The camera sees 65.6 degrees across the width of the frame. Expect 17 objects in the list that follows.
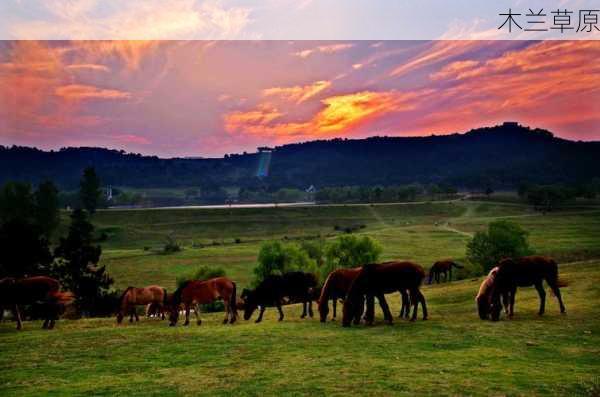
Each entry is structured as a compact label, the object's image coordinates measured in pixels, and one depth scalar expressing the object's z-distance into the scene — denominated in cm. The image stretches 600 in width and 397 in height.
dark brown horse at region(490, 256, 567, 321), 1802
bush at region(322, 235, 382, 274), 6738
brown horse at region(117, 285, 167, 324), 2144
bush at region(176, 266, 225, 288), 6027
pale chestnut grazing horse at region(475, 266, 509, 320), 1803
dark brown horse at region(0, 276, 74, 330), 1902
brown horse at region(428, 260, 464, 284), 5306
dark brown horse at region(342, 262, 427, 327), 1734
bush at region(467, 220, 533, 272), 6212
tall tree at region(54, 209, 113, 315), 3978
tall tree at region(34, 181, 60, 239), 11200
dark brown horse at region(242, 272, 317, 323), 2067
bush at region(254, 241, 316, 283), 6625
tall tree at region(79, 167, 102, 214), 16388
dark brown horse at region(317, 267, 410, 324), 1944
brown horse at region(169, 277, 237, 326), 1966
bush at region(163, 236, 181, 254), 10094
